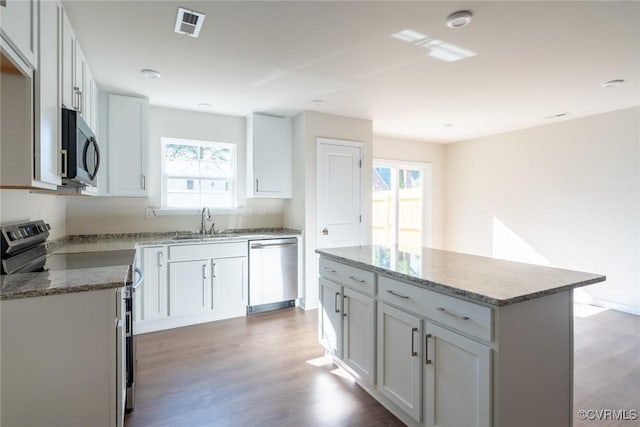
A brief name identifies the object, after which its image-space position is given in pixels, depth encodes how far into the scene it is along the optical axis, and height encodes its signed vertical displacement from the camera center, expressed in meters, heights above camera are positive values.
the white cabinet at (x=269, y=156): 4.16 +0.71
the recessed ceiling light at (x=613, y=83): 3.06 +1.25
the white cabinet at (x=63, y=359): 1.39 -0.69
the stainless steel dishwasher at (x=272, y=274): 3.86 -0.79
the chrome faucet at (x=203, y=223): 4.12 -0.17
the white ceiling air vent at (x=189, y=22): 1.98 +1.22
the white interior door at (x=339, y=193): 4.19 +0.22
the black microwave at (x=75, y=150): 1.86 +0.37
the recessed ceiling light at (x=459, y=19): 1.96 +1.21
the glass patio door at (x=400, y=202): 5.85 +0.15
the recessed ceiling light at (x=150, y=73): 2.86 +1.24
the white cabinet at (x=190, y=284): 3.34 -0.83
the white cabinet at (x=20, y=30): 1.22 +0.75
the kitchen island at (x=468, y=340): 1.39 -0.65
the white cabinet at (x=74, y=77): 1.94 +0.94
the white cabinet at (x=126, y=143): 3.41 +0.73
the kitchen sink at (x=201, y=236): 3.66 -0.32
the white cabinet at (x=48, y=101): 1.50 +0.55
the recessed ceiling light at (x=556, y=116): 4.16 +1.26
